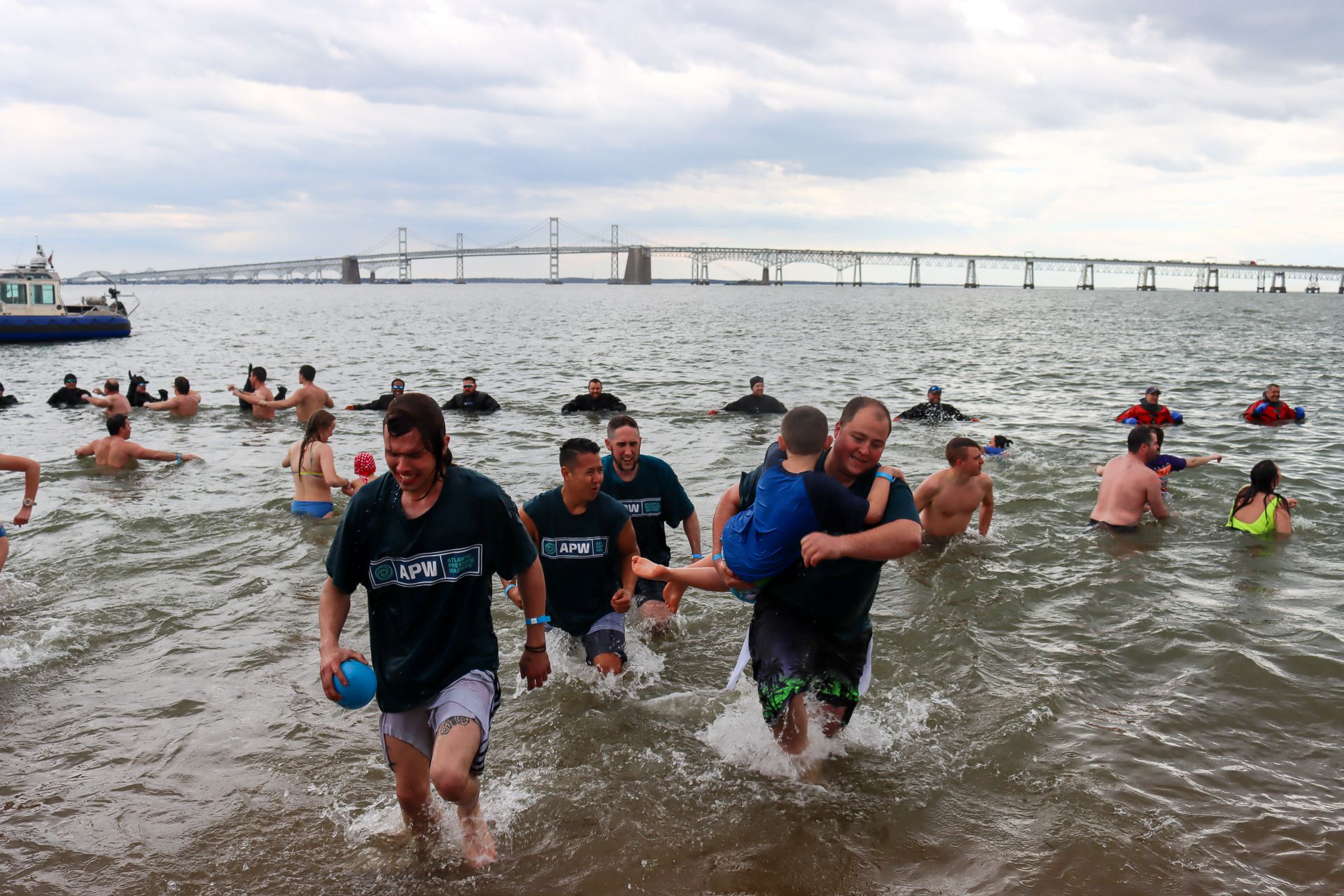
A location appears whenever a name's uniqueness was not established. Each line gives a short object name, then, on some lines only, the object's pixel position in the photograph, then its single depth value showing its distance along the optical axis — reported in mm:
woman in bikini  10406
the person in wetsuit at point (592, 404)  20672
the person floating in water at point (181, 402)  19672
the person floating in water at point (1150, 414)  16953
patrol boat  39594
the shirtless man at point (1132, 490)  9953
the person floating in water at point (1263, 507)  9883
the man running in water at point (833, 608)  4031
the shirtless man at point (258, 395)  19219
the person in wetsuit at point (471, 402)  20625
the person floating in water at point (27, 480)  6957
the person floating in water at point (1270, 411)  18703
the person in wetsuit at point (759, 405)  19969
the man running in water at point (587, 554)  5578
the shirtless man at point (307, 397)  16531
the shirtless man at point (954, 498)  9297
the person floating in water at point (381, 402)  17059
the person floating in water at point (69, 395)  21406
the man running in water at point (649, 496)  6598
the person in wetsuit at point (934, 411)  18969
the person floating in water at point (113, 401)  17281
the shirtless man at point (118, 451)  13523
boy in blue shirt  4062
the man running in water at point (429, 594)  3629
